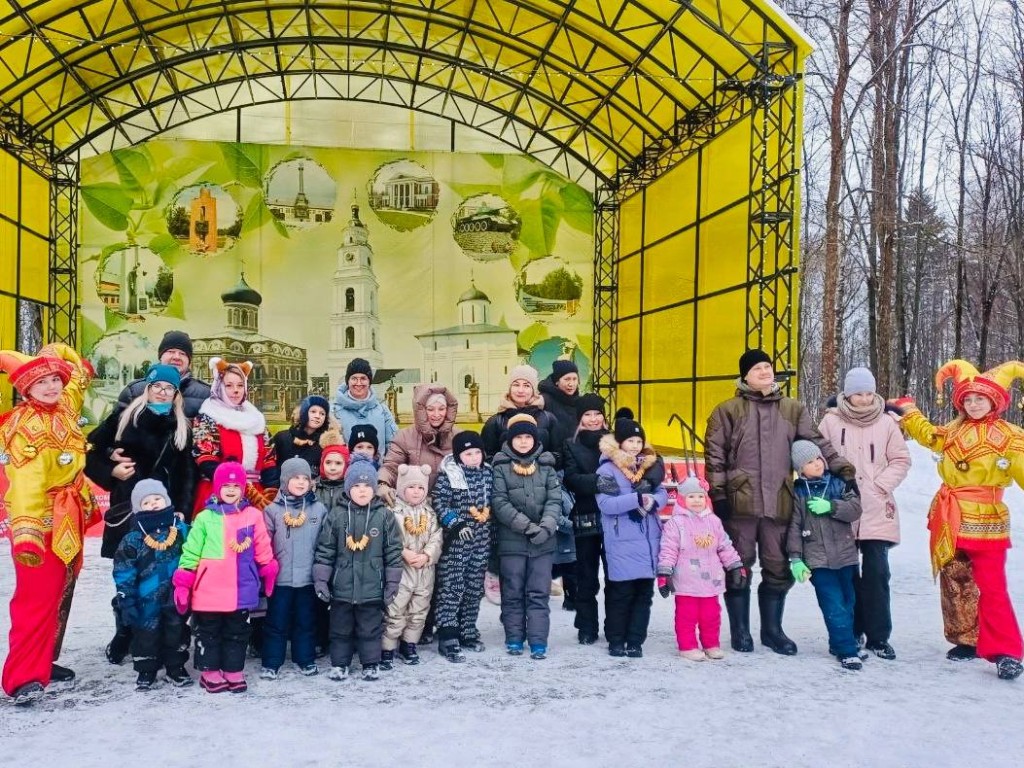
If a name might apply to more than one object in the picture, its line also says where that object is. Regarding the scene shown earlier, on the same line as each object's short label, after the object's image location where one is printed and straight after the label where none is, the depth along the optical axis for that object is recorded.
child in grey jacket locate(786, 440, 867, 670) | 4.48
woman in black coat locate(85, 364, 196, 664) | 4.13
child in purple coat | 4.57
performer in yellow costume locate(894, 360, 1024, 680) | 4.34
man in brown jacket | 4.68
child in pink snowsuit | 4.54
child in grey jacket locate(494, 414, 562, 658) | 4.57
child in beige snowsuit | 4.30
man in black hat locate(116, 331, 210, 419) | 4.38
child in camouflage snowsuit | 4.48
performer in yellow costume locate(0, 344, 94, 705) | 3.72
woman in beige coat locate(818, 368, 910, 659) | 4.59
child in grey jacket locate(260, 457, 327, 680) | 4.11
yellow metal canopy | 11.23
